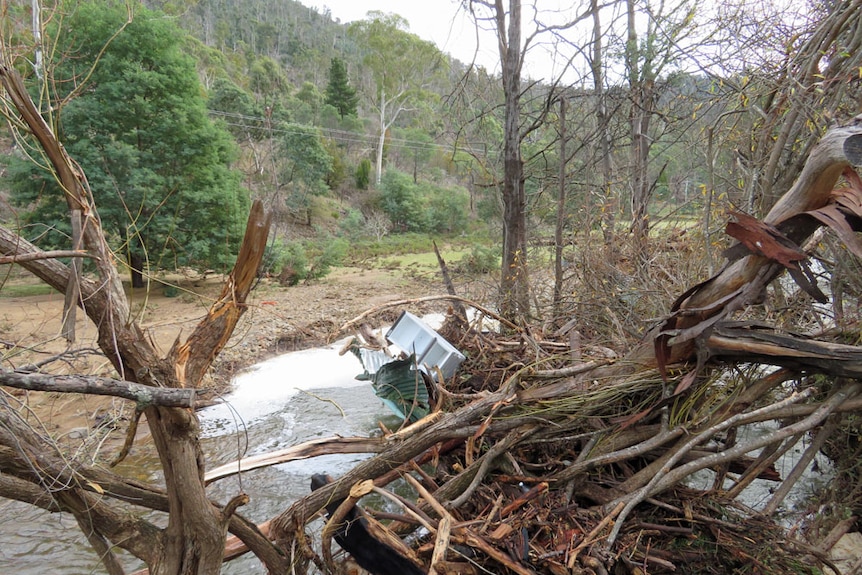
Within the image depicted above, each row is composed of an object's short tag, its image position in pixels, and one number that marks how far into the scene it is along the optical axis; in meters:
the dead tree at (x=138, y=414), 1.96
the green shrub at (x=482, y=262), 15.19
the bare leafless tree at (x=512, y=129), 7.47
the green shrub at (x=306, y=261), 14.68
